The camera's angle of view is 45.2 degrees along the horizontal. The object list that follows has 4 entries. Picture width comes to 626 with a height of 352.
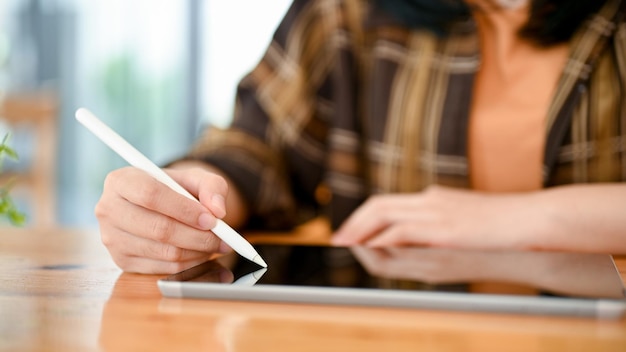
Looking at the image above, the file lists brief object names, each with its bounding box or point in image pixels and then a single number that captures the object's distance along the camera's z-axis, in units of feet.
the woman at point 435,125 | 2.63
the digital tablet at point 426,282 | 1.41
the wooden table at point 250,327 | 1.20
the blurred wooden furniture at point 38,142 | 8.71
